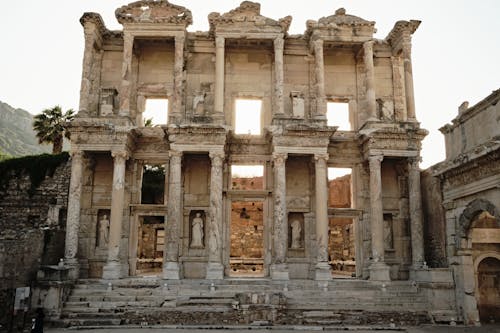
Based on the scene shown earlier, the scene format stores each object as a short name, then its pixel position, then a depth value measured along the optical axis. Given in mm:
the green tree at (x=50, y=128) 28109
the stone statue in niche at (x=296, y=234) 18578
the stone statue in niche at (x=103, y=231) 18375
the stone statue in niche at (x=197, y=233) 18328
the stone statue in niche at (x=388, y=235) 18922
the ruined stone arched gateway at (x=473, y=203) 12211
